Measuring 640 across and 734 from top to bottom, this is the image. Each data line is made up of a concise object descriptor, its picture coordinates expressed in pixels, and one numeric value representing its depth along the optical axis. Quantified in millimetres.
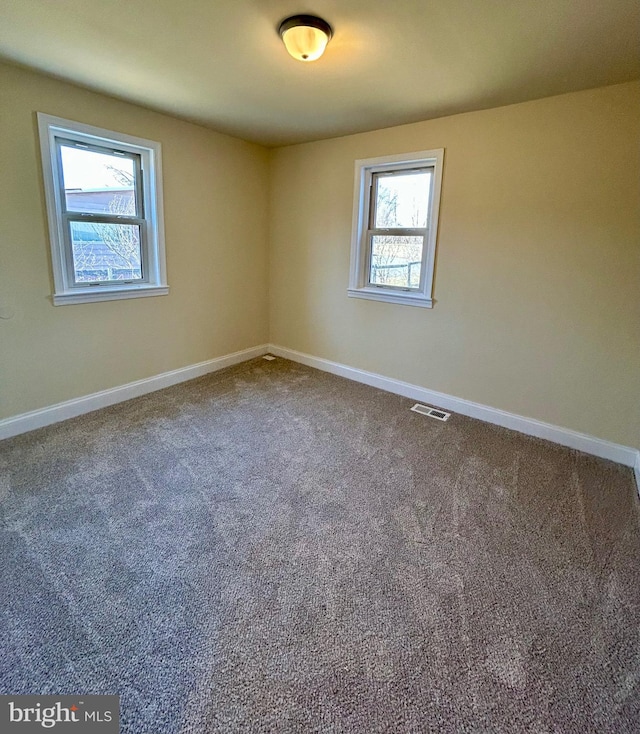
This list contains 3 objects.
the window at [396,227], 3371
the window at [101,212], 2807
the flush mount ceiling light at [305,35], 1846
